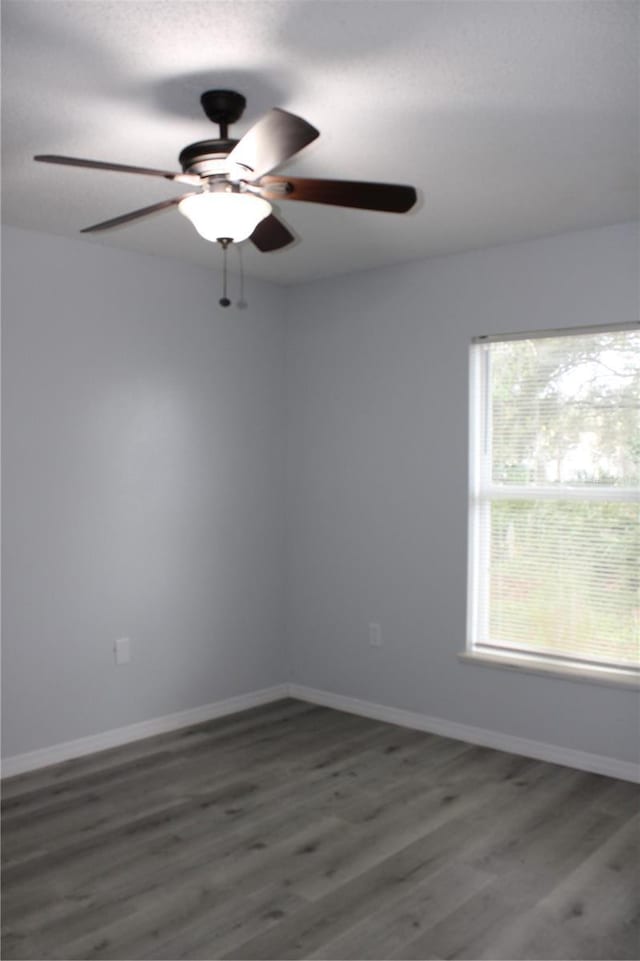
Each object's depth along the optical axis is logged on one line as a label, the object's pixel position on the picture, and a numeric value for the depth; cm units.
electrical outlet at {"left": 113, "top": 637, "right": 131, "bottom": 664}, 422
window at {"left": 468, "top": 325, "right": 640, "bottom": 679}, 380
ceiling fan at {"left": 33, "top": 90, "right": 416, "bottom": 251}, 227
